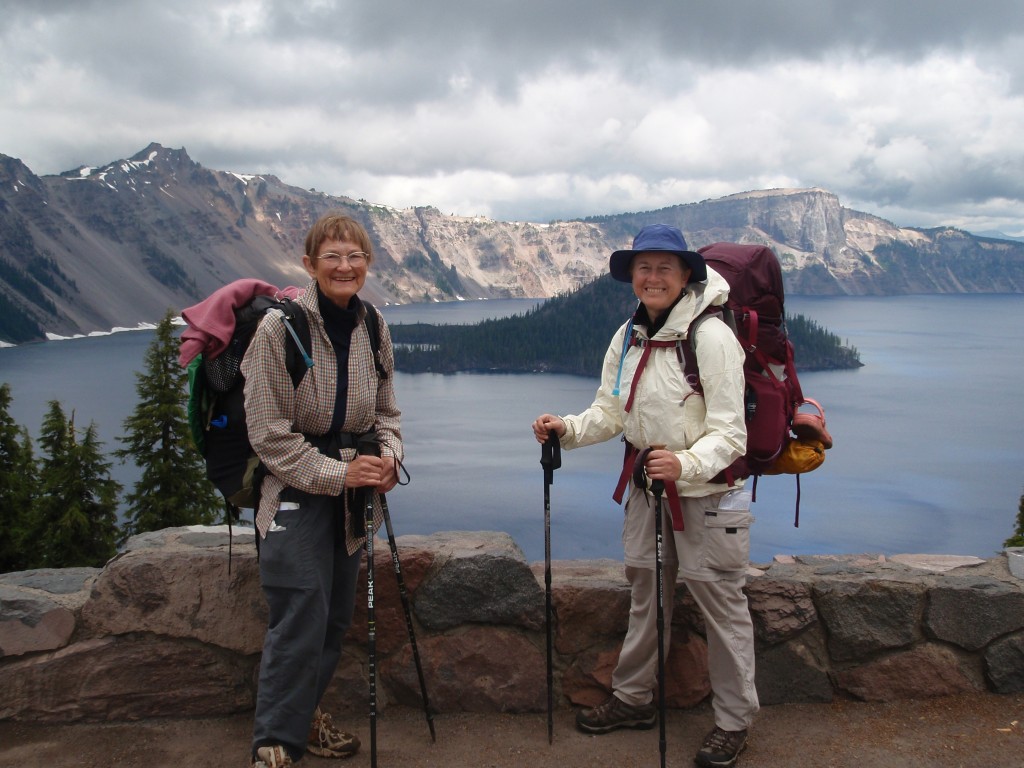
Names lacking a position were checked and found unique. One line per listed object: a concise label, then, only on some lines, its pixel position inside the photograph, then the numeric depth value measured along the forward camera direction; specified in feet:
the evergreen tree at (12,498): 68.74
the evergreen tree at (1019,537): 56.48
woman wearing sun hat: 10.00
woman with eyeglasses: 9.52
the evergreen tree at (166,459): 69.82
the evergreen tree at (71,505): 66.90
